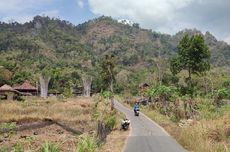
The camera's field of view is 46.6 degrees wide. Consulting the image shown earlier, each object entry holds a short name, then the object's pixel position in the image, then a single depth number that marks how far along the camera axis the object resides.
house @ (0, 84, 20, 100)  48.74
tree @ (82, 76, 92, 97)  65.06
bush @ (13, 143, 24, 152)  7.71
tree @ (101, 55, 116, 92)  46.91
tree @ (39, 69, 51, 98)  53.40
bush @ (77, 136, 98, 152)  9.90
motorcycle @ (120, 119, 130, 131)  20.64
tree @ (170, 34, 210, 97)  31.74
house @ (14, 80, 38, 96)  59.10
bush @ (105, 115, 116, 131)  19.44
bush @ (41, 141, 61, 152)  8.15
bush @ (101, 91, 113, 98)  41.33
